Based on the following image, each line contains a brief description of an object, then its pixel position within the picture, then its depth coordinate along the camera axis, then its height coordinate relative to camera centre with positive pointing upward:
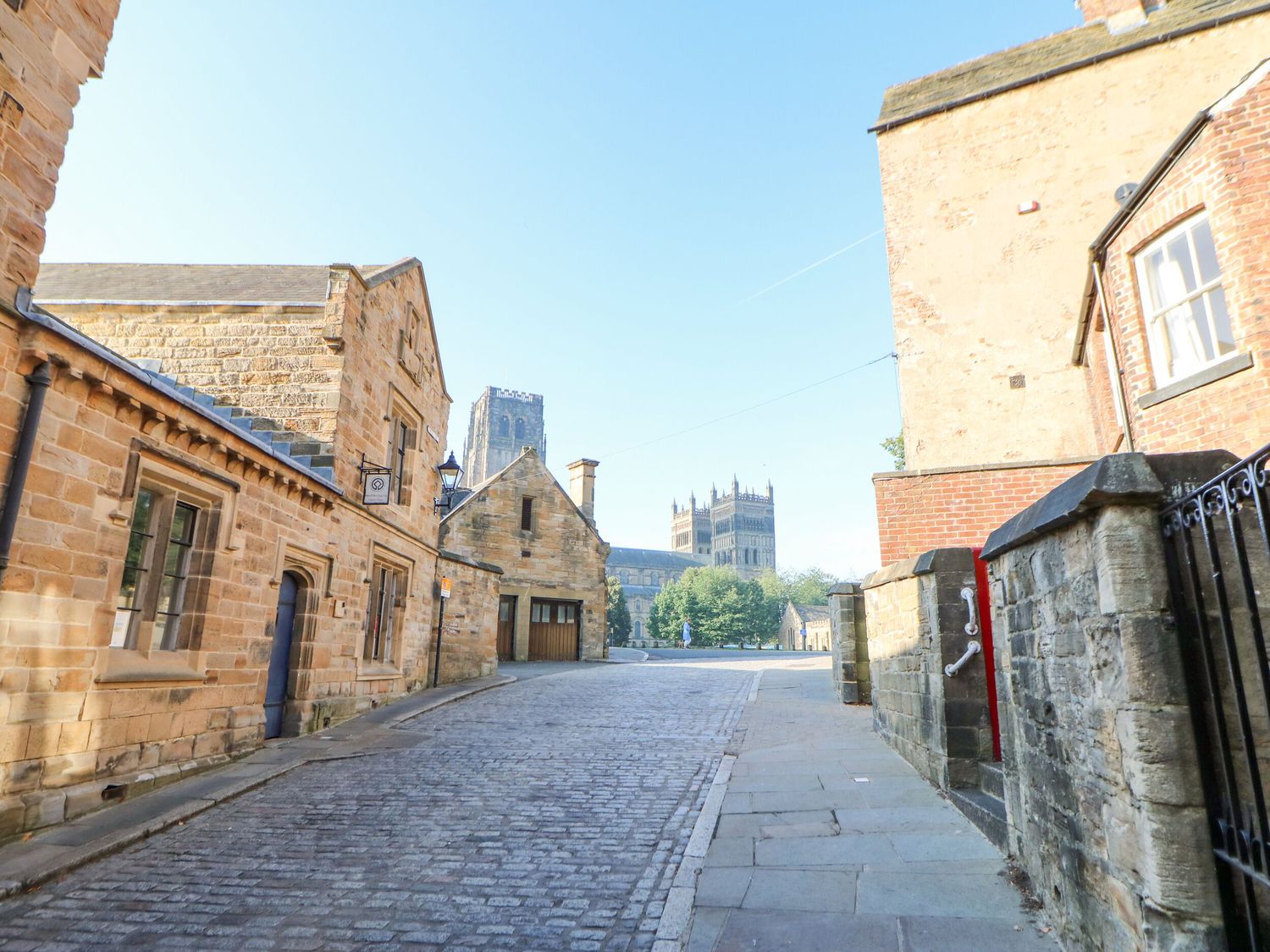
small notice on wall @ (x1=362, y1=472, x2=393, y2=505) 12.27 +2.55
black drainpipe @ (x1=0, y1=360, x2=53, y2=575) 5.71 +1.46
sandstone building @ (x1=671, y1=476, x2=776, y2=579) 109.38 +17.41
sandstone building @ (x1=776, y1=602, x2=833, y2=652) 74.00 +1.98
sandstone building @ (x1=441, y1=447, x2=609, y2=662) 26.94 +3.32
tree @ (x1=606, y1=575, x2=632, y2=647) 53.50 +2.00
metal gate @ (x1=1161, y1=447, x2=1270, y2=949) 2.30 -0.06
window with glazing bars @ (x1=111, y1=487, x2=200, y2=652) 7.61 +0.74
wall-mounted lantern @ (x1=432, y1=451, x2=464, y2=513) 15.44 +3.55
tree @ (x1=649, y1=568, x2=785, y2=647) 64.75 +3.13
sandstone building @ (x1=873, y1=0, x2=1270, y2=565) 11.86 +7.62
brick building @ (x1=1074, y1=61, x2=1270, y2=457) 6.96 +3.71
